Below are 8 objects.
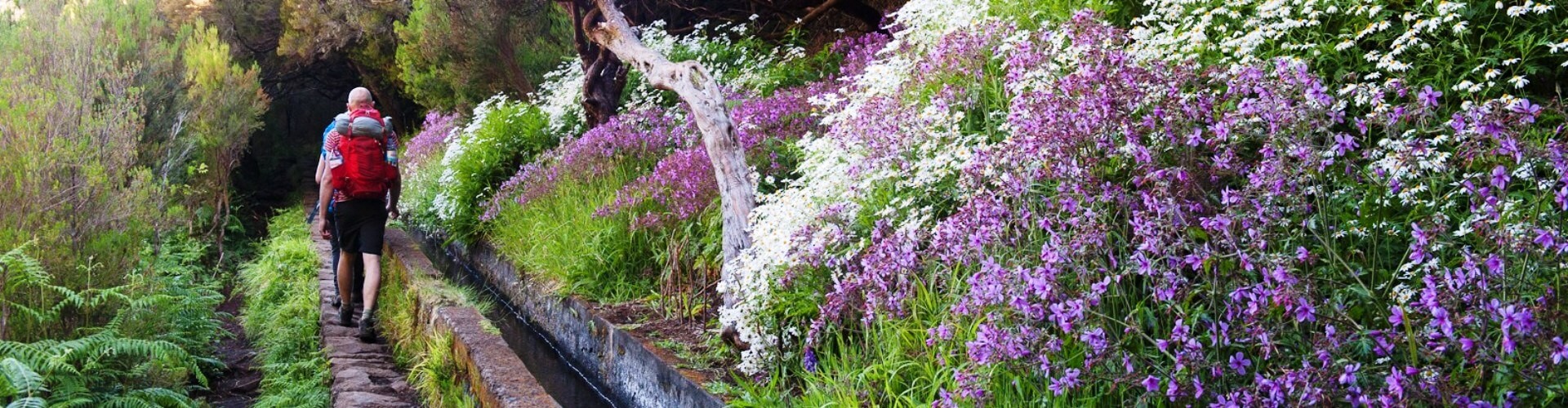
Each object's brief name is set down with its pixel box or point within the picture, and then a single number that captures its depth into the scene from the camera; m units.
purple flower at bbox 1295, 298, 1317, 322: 2.24
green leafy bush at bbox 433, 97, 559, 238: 9.88
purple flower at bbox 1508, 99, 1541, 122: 2.18
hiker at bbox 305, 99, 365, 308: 6.32
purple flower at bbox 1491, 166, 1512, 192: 2.09
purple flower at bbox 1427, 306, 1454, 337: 2.08
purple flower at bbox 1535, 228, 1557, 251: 2.08
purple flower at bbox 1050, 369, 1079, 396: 2.62
